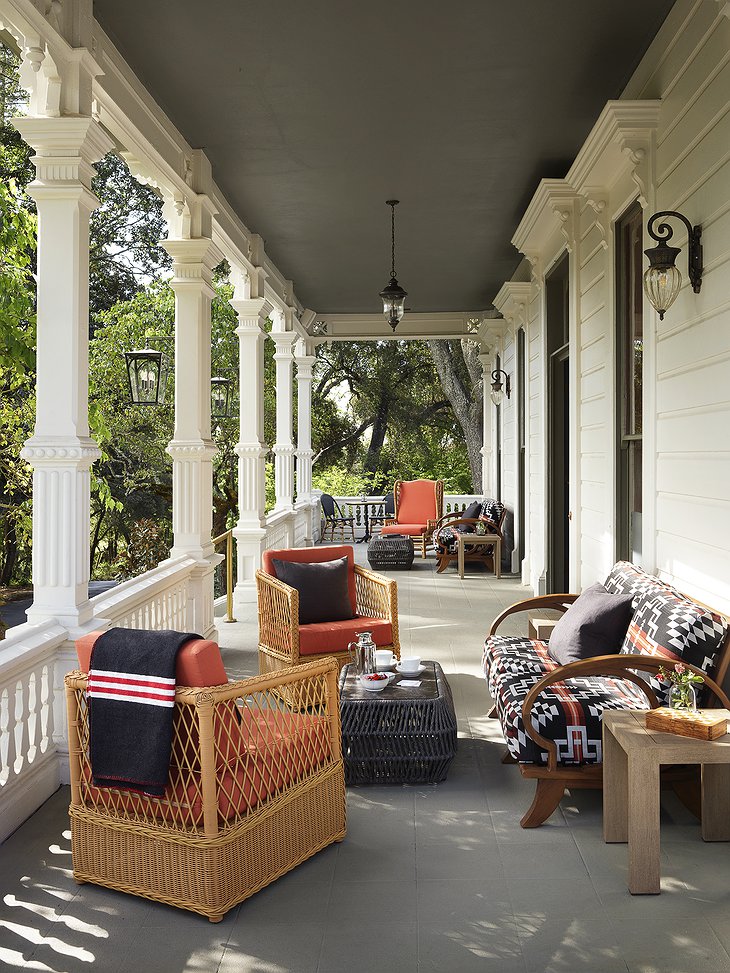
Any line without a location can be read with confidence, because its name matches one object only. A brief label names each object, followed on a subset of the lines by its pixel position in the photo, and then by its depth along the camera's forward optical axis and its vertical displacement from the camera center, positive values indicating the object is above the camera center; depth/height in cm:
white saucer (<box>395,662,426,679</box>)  416 -87
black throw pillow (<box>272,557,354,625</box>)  536 -62
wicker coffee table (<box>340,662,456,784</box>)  377 -106
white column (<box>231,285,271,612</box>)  852 +29
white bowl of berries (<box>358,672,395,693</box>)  395 -88
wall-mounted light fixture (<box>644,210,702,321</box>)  397 +93
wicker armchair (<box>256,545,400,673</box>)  502 -81
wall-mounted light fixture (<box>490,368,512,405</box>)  1189 +127
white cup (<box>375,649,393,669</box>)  421 -81
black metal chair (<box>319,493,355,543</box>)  1505 -53
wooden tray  289 -78
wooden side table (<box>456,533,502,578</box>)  1031 -66
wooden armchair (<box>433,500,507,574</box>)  1073 -65
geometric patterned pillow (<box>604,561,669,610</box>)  409 -47
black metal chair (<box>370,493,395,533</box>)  1602 -51
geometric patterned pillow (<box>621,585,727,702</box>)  346 -59
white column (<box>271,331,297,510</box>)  1149 +75
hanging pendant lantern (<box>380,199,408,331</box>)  784 +159
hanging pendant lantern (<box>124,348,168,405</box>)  751 +91
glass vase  303 -73
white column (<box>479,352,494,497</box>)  1365 +84
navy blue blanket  268 -66
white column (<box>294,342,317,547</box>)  1345 +87
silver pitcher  410 -78
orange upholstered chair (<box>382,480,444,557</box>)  1327 -28
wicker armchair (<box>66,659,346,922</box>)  268 -101
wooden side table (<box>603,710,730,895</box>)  279 -99
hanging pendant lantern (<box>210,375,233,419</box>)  1102 +111
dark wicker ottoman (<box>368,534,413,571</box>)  1120 -84
